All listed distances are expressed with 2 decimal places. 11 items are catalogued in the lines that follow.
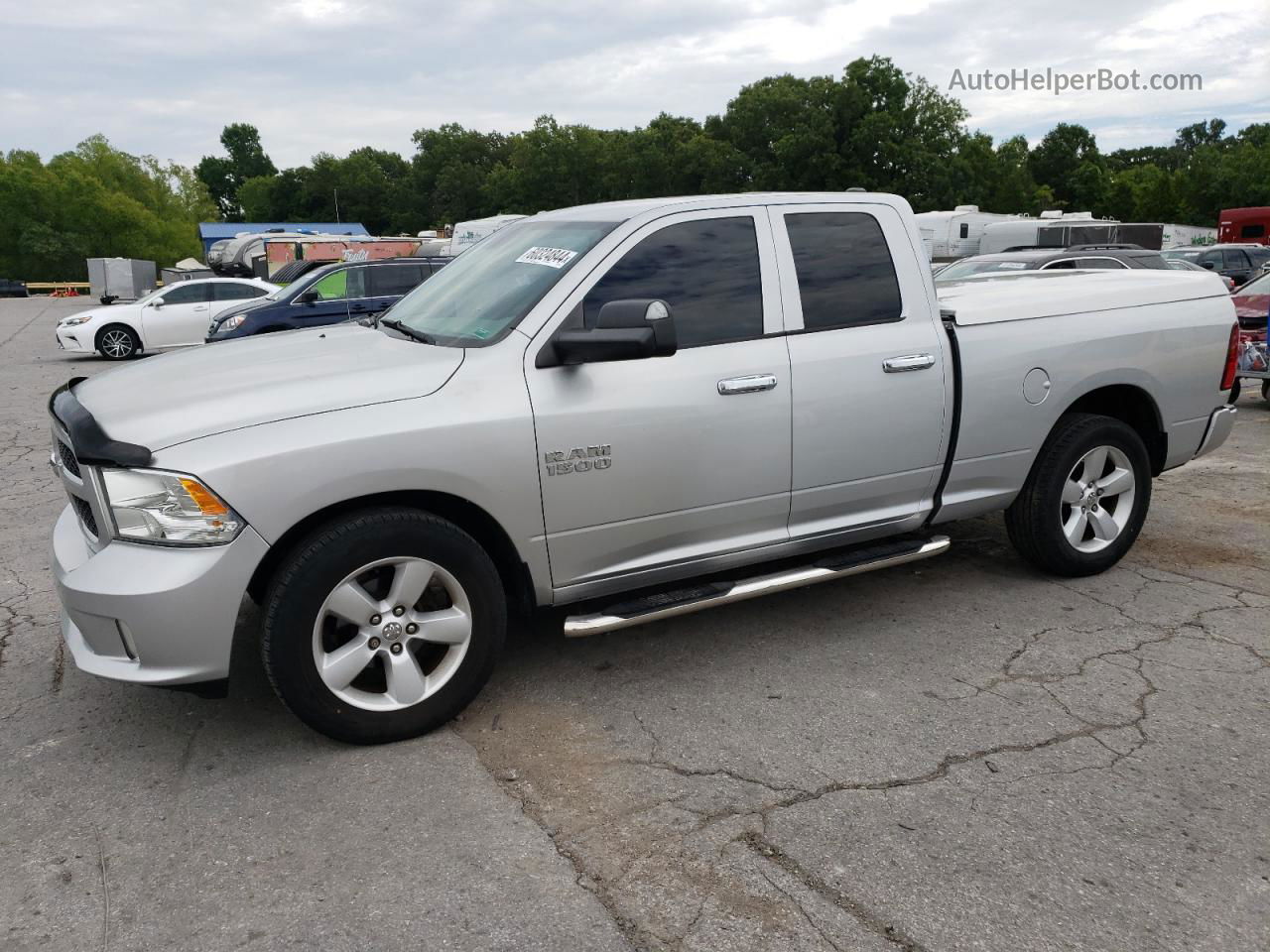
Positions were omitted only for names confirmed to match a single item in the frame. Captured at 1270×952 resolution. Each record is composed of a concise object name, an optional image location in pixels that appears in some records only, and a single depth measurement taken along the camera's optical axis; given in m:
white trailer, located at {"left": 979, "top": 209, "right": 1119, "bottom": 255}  26.20
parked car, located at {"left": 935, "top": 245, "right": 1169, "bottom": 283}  14.42
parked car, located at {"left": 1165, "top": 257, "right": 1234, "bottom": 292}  18.05
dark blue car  14.65
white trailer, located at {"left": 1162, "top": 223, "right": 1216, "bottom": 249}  58.47
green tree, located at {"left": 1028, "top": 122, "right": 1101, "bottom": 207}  103.50
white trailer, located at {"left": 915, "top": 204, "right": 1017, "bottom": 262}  30.14
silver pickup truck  3.26
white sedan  18.61
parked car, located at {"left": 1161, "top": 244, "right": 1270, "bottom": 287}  24.91
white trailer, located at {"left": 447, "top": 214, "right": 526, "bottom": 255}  28.92
